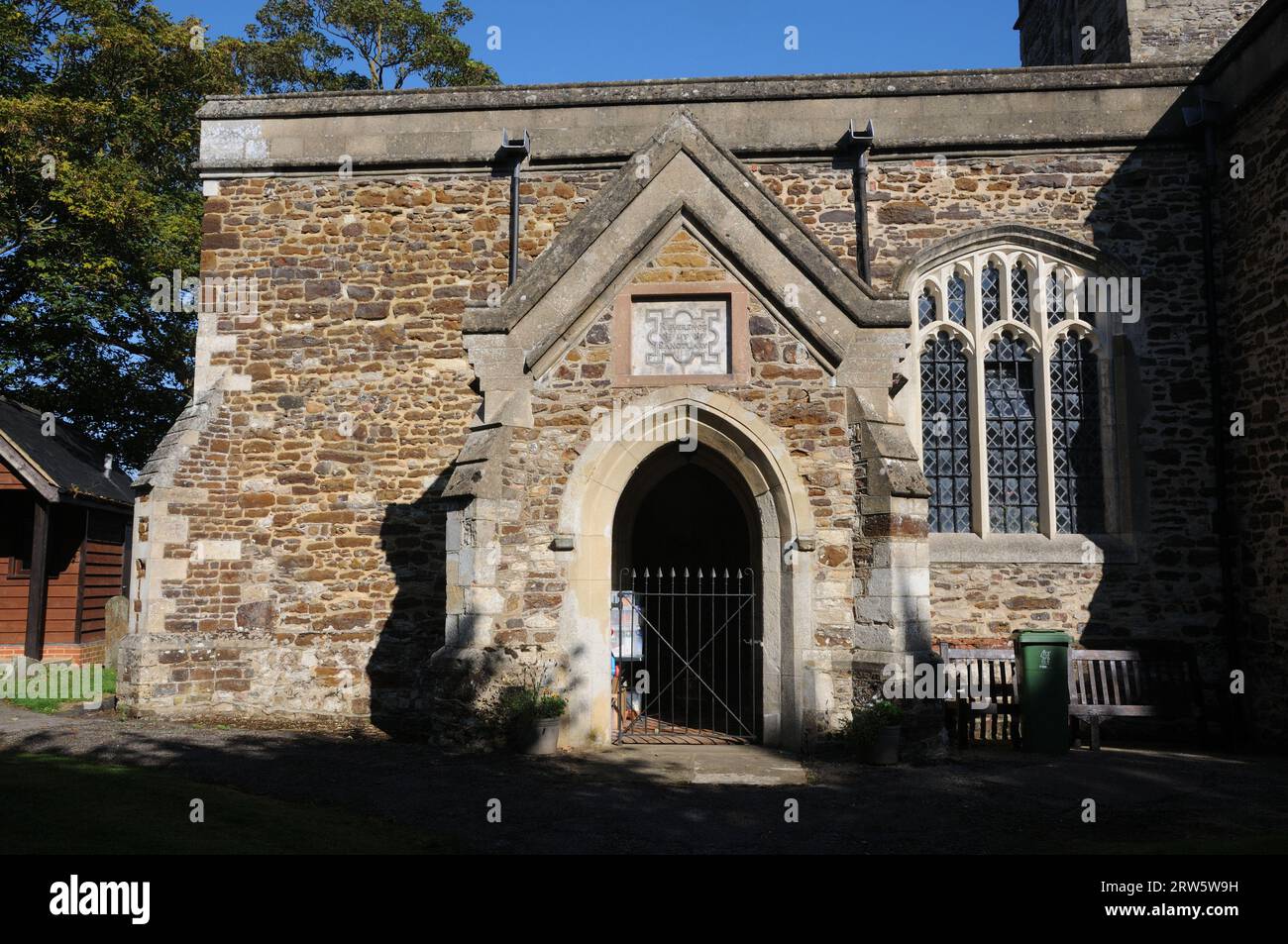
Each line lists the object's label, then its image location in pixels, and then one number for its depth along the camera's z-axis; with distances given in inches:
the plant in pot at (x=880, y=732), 331.9
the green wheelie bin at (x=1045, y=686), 397.7
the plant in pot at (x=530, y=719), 342.6
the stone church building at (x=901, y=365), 468.8
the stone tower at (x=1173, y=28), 645.3
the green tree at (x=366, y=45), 1061.1
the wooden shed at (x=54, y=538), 647.8
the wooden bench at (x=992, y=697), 408.5
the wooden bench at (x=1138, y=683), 428.5
